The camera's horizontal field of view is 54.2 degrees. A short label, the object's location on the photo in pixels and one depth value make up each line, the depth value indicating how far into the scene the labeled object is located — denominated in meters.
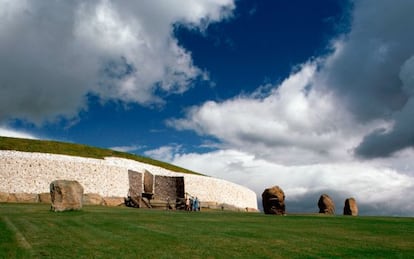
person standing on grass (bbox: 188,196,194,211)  37.77
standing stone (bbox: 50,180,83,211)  19.73
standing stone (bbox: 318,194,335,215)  31.28
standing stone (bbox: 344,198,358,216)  32.78
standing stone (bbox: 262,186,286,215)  26.22
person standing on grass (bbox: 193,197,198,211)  37.53
